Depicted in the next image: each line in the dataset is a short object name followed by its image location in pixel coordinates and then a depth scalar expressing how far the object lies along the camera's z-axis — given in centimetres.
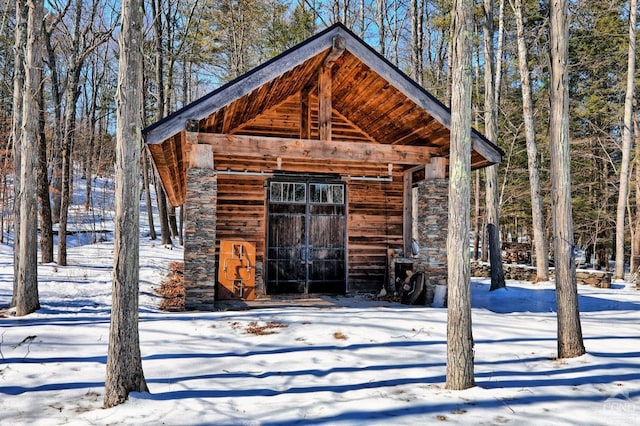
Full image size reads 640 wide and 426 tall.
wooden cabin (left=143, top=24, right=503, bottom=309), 845
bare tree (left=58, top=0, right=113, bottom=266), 1296
